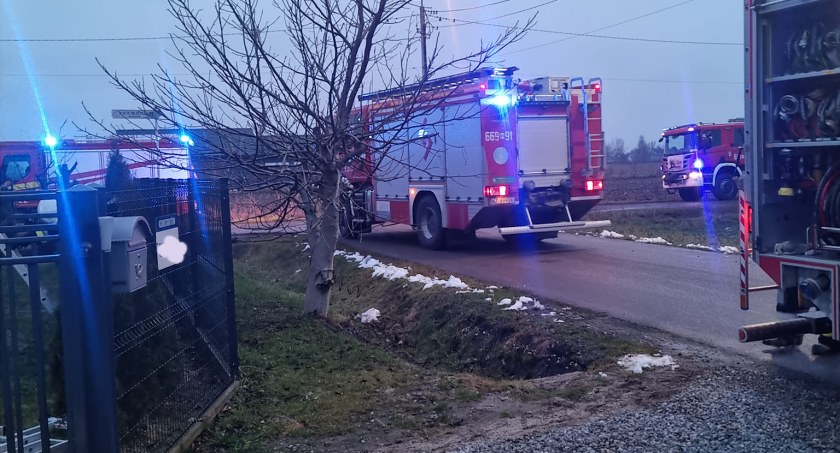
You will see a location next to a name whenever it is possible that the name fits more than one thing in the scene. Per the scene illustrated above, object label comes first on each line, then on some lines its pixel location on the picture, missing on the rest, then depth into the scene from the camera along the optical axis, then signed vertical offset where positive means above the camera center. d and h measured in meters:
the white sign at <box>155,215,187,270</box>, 5.03 -0.37
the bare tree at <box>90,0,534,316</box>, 7.56 +0.68
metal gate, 3.71 -0.80
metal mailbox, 4.05 -0.36
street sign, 9.96 +0.97
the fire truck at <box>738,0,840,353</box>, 6.07 -0.06
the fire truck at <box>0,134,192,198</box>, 18.50 +0.85
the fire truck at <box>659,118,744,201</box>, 31.20 +0.01
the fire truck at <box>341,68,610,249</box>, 14.67 +0.23
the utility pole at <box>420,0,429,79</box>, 8.39 +1.83
